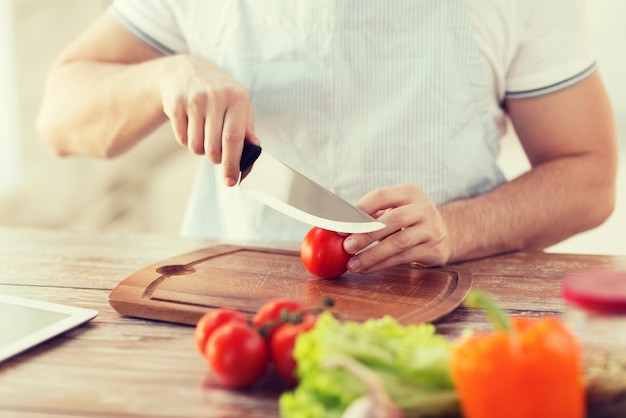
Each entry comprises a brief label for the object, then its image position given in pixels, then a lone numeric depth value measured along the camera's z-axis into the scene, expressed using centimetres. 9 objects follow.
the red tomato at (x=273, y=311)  99
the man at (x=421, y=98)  167
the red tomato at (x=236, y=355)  93
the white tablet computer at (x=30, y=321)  108
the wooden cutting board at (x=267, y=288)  121
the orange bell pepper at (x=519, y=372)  72
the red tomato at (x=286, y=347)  93
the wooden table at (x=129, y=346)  91
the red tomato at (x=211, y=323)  98
